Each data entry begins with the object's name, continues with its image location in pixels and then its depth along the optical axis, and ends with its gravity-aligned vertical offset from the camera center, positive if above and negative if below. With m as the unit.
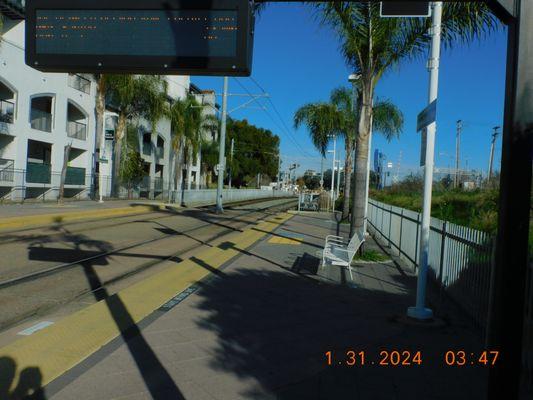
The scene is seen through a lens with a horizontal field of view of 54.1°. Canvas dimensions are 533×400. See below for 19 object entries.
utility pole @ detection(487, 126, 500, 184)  45.98 +5.04
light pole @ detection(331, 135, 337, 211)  33.09 -1.10
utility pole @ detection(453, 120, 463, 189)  38.29 +2.63
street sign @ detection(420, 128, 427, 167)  6.94 +0.55
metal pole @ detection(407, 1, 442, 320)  6.65 +0.20
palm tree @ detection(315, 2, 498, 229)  11.50 +3.22
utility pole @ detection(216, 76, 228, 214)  29.70 +1.43
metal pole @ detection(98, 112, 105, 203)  29.91 +1.20
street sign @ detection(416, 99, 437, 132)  6.48 +0.92
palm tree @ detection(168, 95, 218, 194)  45.12 +4.42
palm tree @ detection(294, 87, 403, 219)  28.81 +3.77
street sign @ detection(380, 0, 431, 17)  3.94 +1.36
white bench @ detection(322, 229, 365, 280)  9.66 -1.37
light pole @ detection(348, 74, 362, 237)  12.25 +2.82
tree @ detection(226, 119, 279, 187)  88.19 +5.11
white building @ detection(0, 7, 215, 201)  28.44 +2.40
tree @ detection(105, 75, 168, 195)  34.49 +5.13
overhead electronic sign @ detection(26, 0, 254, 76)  4.41 +1.21
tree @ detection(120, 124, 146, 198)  39.47 +0.78
